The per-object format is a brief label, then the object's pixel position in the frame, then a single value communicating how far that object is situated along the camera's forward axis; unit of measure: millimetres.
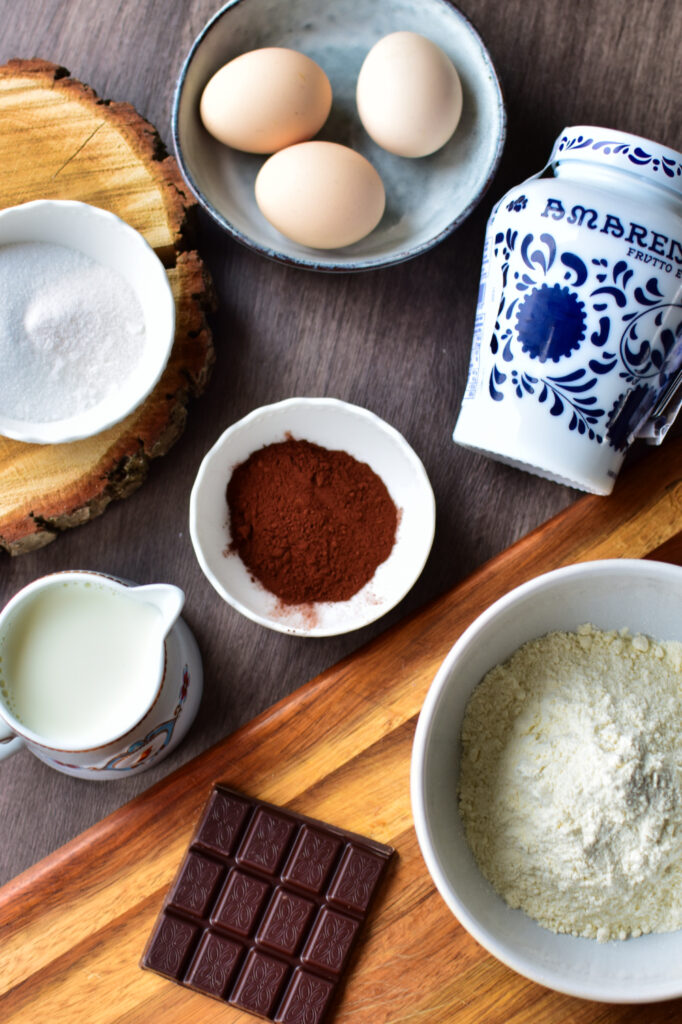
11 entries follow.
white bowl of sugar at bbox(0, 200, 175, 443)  743
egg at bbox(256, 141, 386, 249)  732
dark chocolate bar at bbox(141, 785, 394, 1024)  753
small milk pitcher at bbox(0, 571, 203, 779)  704
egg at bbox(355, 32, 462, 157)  730
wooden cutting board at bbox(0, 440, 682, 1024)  757
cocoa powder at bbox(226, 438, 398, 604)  804
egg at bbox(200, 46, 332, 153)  735
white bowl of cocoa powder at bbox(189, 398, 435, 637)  798
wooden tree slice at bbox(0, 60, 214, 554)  769
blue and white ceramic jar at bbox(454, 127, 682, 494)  635
